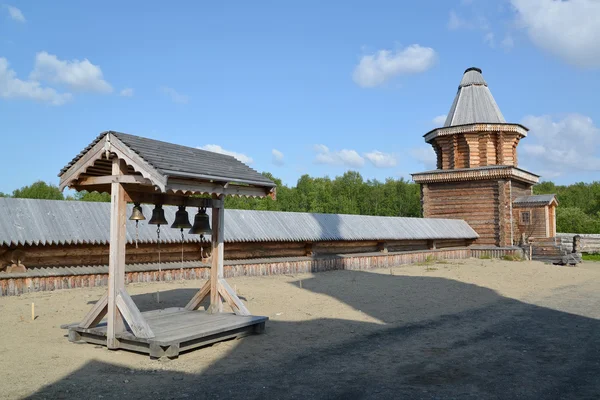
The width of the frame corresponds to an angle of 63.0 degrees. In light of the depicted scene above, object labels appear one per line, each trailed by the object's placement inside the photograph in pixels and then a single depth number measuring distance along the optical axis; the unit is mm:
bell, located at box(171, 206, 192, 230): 8219
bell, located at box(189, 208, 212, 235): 8469
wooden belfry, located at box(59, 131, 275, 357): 6977
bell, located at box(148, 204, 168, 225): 8117
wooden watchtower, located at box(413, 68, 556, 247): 27312
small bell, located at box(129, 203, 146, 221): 7733
